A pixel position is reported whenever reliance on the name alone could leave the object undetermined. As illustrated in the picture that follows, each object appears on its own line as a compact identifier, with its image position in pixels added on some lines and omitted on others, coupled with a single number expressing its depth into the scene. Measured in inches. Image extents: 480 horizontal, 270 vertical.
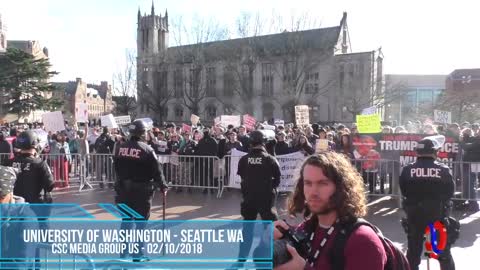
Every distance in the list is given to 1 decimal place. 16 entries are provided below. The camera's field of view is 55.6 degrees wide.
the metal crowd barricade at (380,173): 427.2
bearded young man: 77.2
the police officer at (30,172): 212.7
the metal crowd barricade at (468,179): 395.9
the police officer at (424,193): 196.9
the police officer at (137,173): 251.6
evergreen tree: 2429.9
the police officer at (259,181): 251.9
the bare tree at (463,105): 1510.8
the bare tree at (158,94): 2684.5
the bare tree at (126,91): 2583.7
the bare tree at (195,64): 2317.9
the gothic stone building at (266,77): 2169.0
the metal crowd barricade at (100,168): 523.8
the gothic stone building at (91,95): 4622.3
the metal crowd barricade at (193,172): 475.5
